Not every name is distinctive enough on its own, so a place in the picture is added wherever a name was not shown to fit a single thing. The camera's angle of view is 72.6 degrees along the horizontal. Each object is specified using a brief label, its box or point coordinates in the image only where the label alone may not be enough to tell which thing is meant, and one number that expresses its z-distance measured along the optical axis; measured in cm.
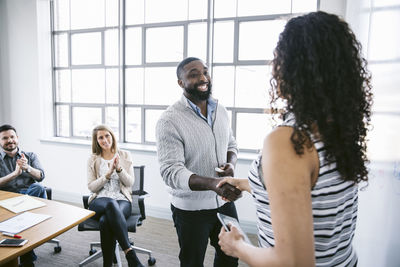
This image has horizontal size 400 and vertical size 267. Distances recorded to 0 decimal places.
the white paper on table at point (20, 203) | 179
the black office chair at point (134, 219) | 216
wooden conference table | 129
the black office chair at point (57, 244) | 251
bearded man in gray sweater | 144
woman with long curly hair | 61
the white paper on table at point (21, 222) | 149
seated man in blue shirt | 248
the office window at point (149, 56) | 324
